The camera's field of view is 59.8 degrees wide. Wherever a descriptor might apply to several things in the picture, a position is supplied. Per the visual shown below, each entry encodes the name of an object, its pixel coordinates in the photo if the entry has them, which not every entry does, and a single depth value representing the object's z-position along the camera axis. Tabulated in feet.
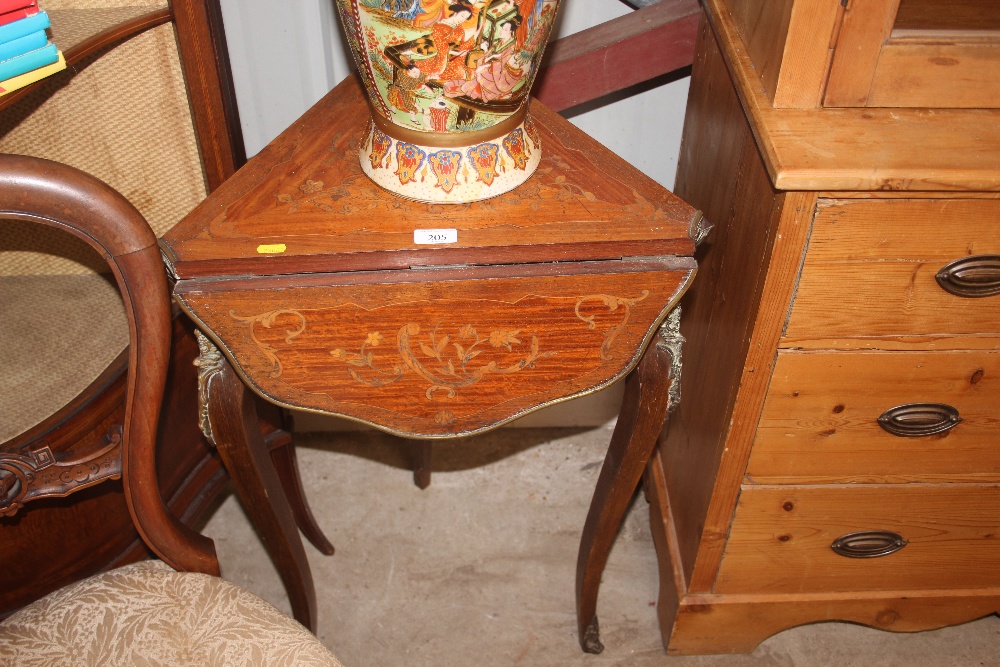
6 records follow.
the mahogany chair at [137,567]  2.69
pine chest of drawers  3.12
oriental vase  2.77
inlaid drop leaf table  3.14
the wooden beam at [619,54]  4.35
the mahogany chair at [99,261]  3.59
